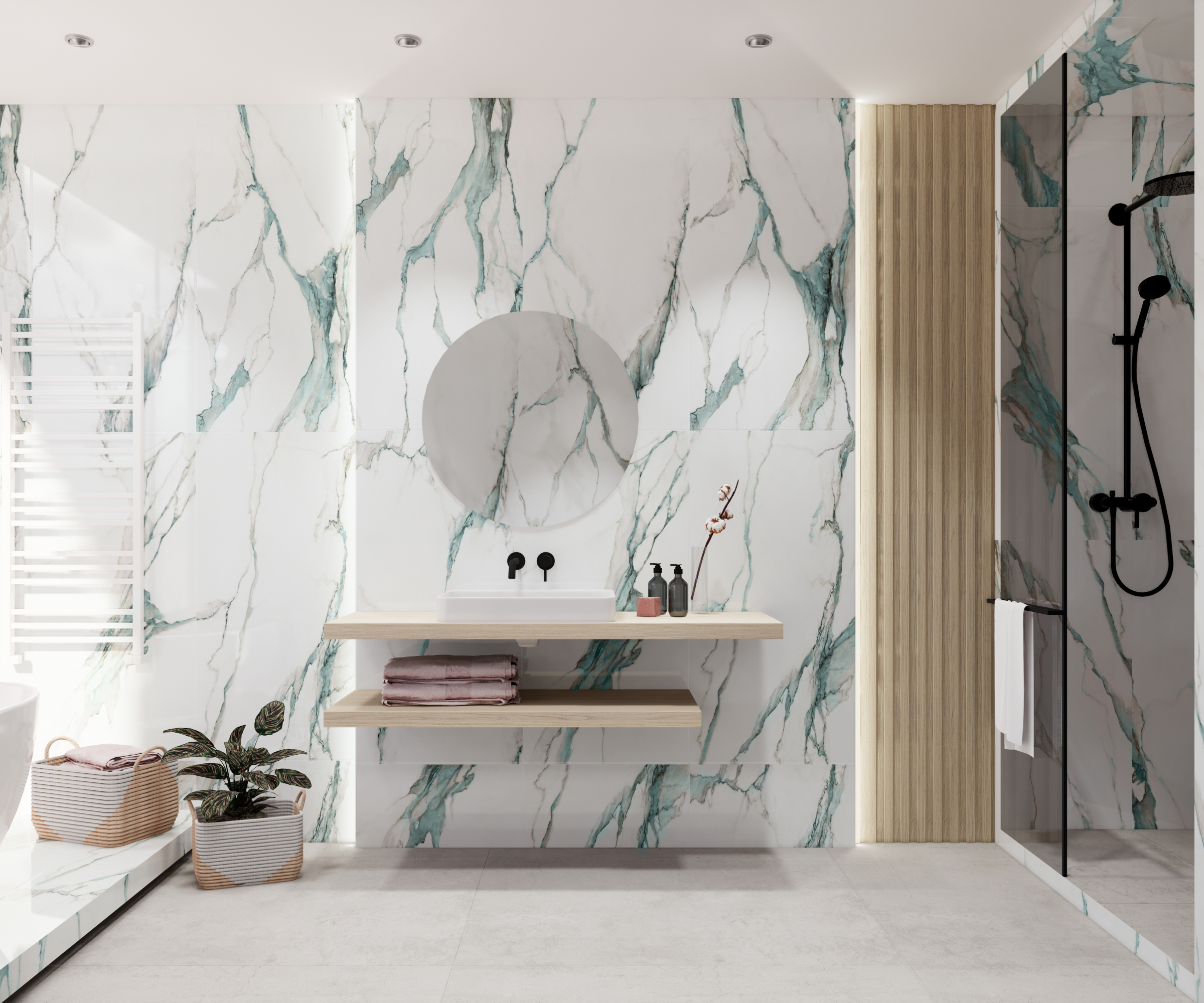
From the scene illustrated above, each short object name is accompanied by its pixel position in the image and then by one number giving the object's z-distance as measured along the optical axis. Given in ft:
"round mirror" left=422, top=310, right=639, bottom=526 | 10.82
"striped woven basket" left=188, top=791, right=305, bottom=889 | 9.45
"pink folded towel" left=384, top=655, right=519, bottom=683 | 9.60
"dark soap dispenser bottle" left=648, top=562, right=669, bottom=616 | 10.34
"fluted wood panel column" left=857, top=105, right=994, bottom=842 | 10.86
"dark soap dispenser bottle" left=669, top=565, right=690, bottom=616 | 10.11
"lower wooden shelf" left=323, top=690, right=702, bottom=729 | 9.37
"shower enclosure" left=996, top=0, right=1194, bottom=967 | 9.39
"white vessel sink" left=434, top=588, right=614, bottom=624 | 9.50
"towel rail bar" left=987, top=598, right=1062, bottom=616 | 9.35
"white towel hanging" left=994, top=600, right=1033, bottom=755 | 9.63
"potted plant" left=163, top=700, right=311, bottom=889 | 9.45
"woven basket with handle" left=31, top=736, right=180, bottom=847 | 9.75
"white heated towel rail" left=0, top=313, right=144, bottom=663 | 11.05
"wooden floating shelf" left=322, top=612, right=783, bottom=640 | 9.33
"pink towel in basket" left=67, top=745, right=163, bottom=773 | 9.86
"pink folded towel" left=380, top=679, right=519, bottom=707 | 9.55
